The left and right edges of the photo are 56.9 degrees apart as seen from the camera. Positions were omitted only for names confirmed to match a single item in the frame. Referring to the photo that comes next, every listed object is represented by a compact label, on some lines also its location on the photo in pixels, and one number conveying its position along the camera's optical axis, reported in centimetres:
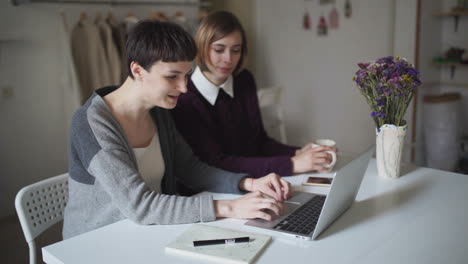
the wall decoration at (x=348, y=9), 362
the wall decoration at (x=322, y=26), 380
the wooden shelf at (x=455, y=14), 324
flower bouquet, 137
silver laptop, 103
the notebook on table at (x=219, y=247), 93
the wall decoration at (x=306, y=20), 392
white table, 95
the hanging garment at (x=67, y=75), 293
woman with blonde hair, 156
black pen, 99
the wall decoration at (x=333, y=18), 371
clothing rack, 280
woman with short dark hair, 114
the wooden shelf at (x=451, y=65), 341
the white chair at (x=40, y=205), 133
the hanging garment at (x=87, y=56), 299
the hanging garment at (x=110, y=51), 307
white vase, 146
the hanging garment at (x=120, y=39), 314
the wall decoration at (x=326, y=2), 372
